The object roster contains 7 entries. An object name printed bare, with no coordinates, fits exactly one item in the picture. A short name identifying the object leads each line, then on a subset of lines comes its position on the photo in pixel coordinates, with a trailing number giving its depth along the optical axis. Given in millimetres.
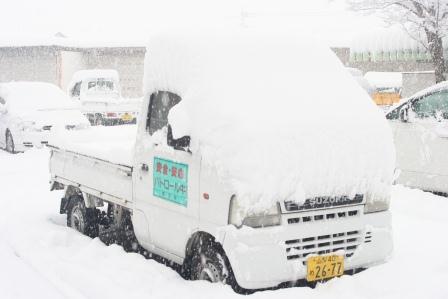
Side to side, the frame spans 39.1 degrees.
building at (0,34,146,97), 28828
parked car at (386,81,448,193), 8586
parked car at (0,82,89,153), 14477
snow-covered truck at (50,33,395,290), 4730
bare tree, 15305
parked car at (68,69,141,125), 20109
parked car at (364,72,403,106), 32688
